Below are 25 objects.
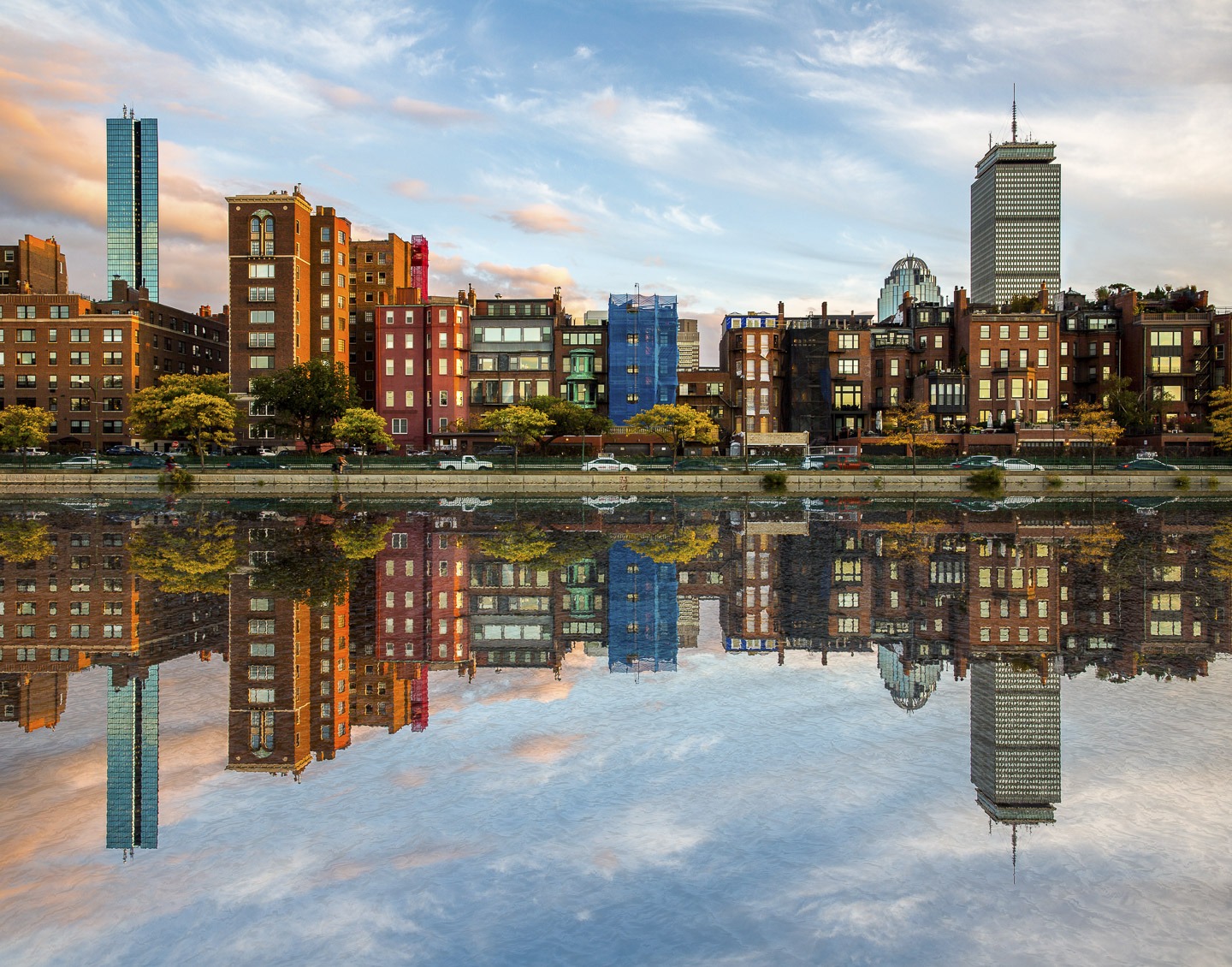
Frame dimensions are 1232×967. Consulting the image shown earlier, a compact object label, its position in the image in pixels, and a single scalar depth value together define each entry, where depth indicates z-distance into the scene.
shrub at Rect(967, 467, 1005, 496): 77.50
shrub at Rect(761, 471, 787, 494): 78.38
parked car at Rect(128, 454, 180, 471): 85.88
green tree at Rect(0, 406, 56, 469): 96.00
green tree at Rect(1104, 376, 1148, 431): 108.25
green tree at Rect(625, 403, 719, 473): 100.69
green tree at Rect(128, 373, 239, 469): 89.56
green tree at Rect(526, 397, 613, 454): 104.00
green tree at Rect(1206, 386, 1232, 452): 96.06
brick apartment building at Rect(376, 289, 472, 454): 117.31
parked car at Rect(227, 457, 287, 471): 84.44
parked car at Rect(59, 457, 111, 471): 82.50
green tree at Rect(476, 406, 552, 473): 92.56
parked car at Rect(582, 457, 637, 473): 83.81
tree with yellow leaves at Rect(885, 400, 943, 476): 103.53
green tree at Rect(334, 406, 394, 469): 91.38
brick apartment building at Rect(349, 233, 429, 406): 126.94
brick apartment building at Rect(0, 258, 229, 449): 124.06
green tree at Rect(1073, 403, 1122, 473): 100.75
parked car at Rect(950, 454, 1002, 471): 88.12
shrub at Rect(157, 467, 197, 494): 76.56
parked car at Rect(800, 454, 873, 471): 88.19
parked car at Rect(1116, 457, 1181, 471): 86.94
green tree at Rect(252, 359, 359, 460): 96.88
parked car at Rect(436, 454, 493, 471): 85.44
